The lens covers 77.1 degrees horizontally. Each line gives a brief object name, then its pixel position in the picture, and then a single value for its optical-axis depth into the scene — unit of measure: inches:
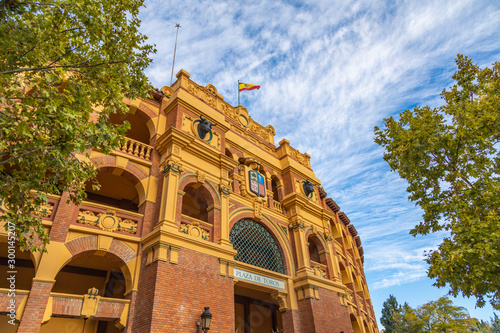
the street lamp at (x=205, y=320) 392.5
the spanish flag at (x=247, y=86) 882.1
